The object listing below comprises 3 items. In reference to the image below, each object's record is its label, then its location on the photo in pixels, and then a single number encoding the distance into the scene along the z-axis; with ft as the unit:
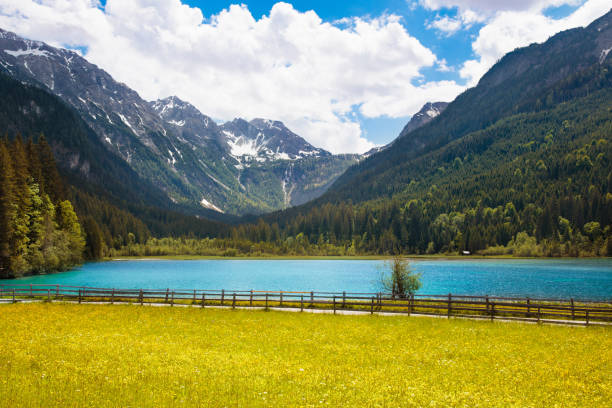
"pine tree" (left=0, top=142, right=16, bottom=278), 224.74
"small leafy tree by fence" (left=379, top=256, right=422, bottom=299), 161.79
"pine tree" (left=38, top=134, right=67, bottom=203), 334.44
